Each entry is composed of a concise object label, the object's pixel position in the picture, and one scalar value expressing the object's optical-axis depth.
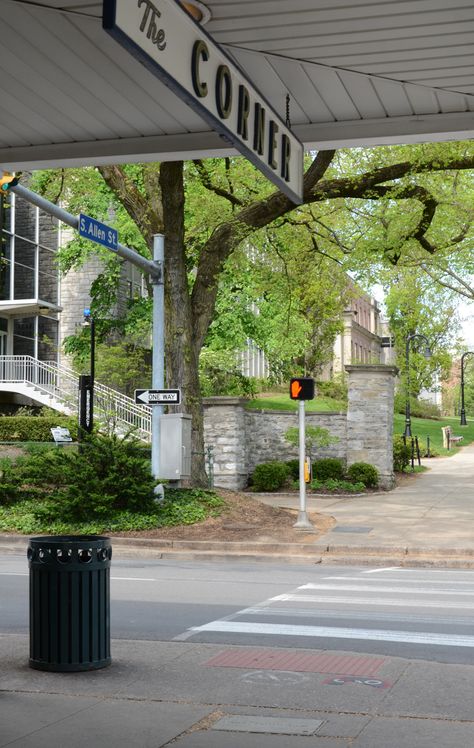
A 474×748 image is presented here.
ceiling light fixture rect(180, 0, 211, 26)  5.42
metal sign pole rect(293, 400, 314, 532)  19.25
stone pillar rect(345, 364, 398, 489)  28.94
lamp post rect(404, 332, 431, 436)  44.27
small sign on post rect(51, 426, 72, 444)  31.80
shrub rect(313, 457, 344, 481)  28.72
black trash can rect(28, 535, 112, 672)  7.57
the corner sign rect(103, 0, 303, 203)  4.29
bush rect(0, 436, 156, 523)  19.12
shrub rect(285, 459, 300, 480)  28.98
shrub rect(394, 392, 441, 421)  55.38
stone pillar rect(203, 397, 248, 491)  28.05
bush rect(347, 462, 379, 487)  28.27
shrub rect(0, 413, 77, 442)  36.09
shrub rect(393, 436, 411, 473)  32.91
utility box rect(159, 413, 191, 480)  19.62
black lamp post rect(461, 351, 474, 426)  64.56
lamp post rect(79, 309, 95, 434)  29.40
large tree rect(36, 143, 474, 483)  21.02
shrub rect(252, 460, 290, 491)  28.05
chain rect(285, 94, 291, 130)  6.87
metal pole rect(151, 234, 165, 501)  19.88
